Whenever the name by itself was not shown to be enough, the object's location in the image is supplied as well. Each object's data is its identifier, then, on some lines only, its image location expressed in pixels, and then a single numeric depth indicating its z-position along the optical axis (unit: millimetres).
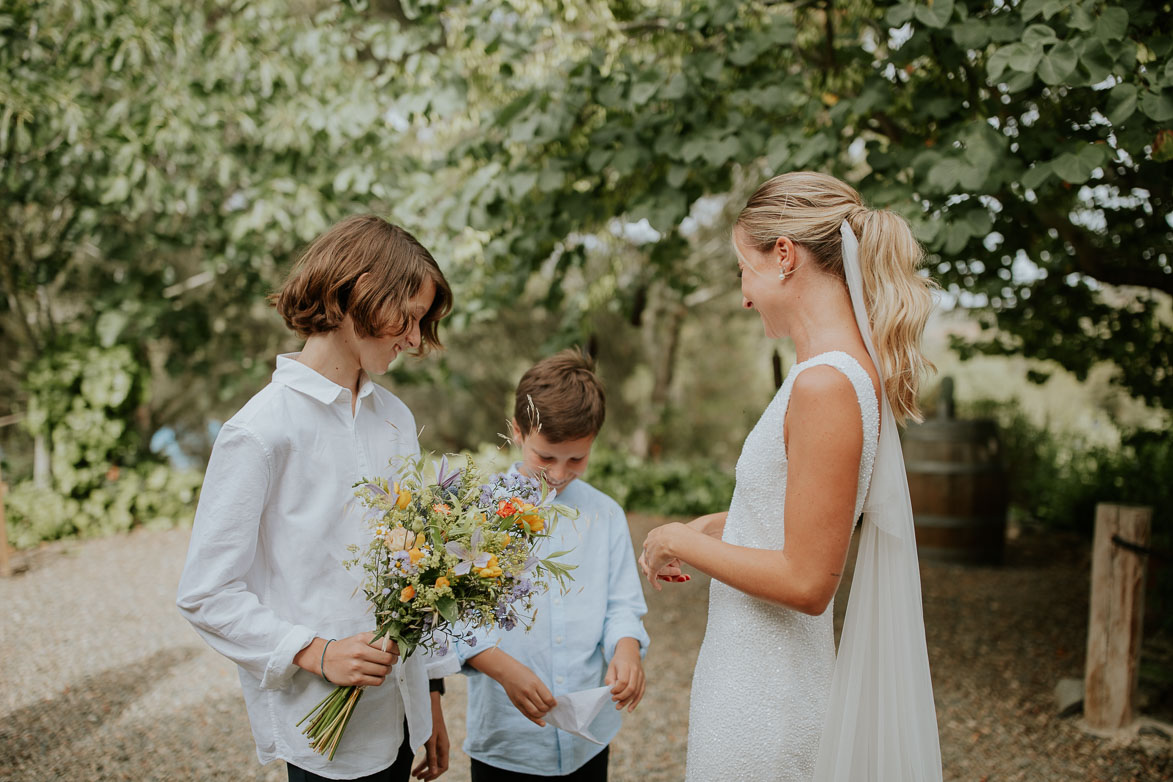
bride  1620
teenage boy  1537
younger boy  2039
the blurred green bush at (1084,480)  5629
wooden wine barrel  6945
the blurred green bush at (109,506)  6926
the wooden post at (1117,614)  3922
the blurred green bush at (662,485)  8672
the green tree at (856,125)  2863
